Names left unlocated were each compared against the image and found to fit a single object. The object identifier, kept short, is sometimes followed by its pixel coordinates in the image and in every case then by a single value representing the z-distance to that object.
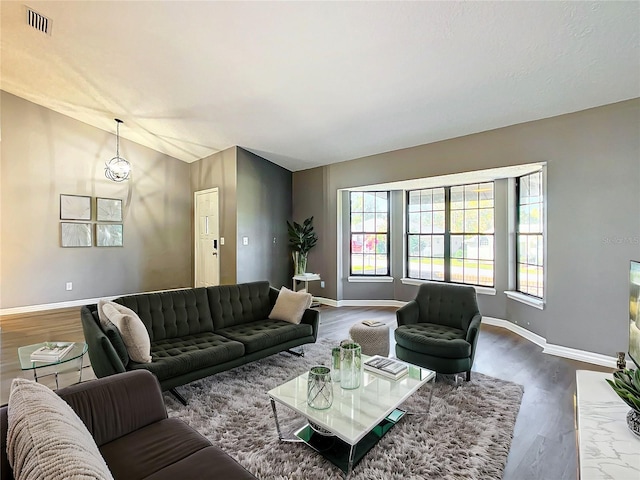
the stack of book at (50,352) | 2.55
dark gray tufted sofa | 2.53
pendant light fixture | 6.20
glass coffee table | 1.86
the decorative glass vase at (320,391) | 2.00
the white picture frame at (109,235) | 6.35
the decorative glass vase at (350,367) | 2.23
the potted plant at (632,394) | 1.55
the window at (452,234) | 5.36
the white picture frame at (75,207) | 5.96
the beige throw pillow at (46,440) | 0.85
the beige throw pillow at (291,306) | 3.75
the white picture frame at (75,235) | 5.97
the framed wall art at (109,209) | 6.34
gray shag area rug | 1.94
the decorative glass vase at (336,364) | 2.31
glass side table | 2.49
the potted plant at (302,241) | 6.59
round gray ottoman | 3.48
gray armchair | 2.99
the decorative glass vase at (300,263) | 6.62
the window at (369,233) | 6.48
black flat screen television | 1.69
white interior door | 6.52
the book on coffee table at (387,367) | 2.40
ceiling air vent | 3.34
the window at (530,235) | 4.41
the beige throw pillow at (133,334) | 2.53
